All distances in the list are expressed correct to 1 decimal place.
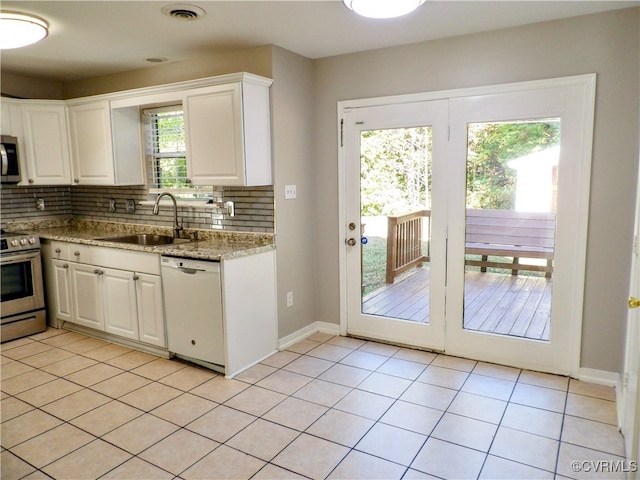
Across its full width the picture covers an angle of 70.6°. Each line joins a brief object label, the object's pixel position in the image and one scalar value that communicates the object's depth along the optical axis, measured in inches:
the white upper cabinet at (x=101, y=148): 161.6
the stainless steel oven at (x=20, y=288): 154.1
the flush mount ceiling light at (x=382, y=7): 90.0
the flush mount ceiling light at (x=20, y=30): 107.1
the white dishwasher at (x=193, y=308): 125.0
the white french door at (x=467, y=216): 119.3
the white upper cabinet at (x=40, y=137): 166.2
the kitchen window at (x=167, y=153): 162.2
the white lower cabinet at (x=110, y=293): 138.6
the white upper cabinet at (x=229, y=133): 128.6
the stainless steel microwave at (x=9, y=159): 161.2
